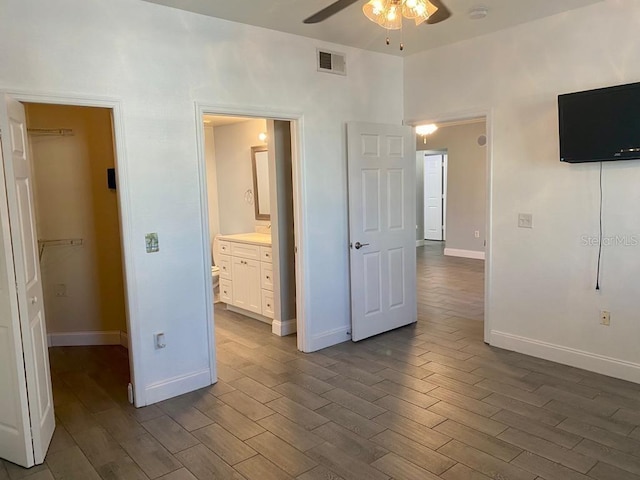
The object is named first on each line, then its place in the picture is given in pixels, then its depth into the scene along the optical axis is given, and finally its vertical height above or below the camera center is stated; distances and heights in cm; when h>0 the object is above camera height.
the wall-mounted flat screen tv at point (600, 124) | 314 +38
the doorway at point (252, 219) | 470 -36
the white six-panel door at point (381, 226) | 436 -39
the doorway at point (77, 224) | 441 -27
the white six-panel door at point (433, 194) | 1130 -23
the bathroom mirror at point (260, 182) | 593 +11
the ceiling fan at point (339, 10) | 314 +125
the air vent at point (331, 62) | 411 +113
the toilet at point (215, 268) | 674 -114
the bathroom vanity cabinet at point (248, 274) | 500 -95
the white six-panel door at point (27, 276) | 244 -43
